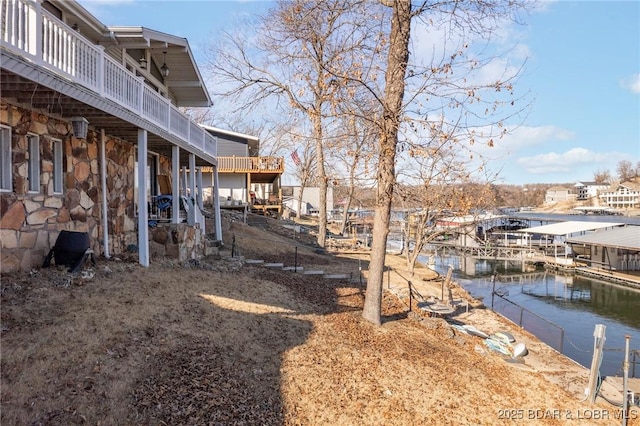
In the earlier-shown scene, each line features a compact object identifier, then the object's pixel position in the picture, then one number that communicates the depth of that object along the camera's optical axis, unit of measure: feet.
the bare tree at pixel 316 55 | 30.53
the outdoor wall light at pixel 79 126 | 24.85
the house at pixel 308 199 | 166.91
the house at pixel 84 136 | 19.65
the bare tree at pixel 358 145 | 29.45
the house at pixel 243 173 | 92.53
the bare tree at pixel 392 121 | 26.89
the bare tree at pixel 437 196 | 45.81
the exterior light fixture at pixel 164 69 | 46.09
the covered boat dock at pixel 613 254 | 85.51
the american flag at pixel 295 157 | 115.51
